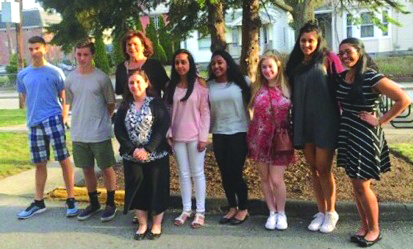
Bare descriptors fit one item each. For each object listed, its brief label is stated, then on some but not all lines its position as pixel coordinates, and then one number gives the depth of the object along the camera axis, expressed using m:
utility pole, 20.28
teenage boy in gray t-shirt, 5.11
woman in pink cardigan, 4.86
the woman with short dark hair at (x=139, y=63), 4.90
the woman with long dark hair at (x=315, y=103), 4.43
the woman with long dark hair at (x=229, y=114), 4.83
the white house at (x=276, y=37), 33.25
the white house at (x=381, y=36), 30.25
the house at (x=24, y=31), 58.62
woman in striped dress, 4.11
